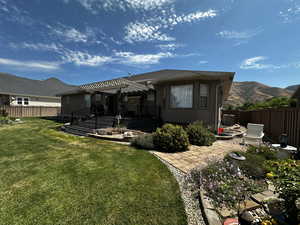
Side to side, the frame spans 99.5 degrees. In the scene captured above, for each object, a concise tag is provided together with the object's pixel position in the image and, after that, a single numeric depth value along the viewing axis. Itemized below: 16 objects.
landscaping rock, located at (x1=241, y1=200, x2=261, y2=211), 2.09
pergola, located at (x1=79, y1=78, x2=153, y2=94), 9.24
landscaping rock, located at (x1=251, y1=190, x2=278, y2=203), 2.25
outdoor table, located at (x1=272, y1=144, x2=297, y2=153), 4.60
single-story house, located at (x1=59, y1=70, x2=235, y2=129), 8.23
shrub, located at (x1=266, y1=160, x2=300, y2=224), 1.50
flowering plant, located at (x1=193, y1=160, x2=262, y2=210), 2.31
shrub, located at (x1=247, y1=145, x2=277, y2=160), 4.15
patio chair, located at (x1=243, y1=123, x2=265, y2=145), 6.52
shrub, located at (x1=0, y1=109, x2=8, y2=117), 15.95
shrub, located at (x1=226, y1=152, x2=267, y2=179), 3.20
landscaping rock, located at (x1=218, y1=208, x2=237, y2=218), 2.03
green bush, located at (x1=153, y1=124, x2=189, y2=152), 5.37
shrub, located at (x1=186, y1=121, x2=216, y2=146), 6.26
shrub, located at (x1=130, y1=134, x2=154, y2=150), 5.77
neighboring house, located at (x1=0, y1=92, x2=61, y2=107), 19.30
